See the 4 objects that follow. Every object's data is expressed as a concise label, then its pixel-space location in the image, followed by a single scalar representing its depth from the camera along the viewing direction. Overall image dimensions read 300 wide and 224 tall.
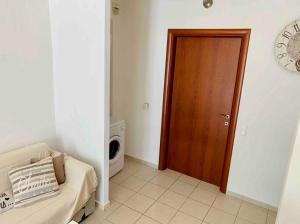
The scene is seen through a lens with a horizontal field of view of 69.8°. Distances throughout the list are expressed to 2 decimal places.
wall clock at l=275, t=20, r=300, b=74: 2.07
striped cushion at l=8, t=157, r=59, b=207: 1.81
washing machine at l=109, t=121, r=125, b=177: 2.88
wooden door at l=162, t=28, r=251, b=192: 2.62
